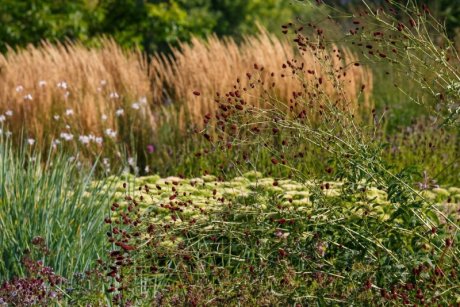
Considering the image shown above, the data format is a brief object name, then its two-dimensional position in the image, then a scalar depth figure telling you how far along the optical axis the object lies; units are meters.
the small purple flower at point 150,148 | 13.82
